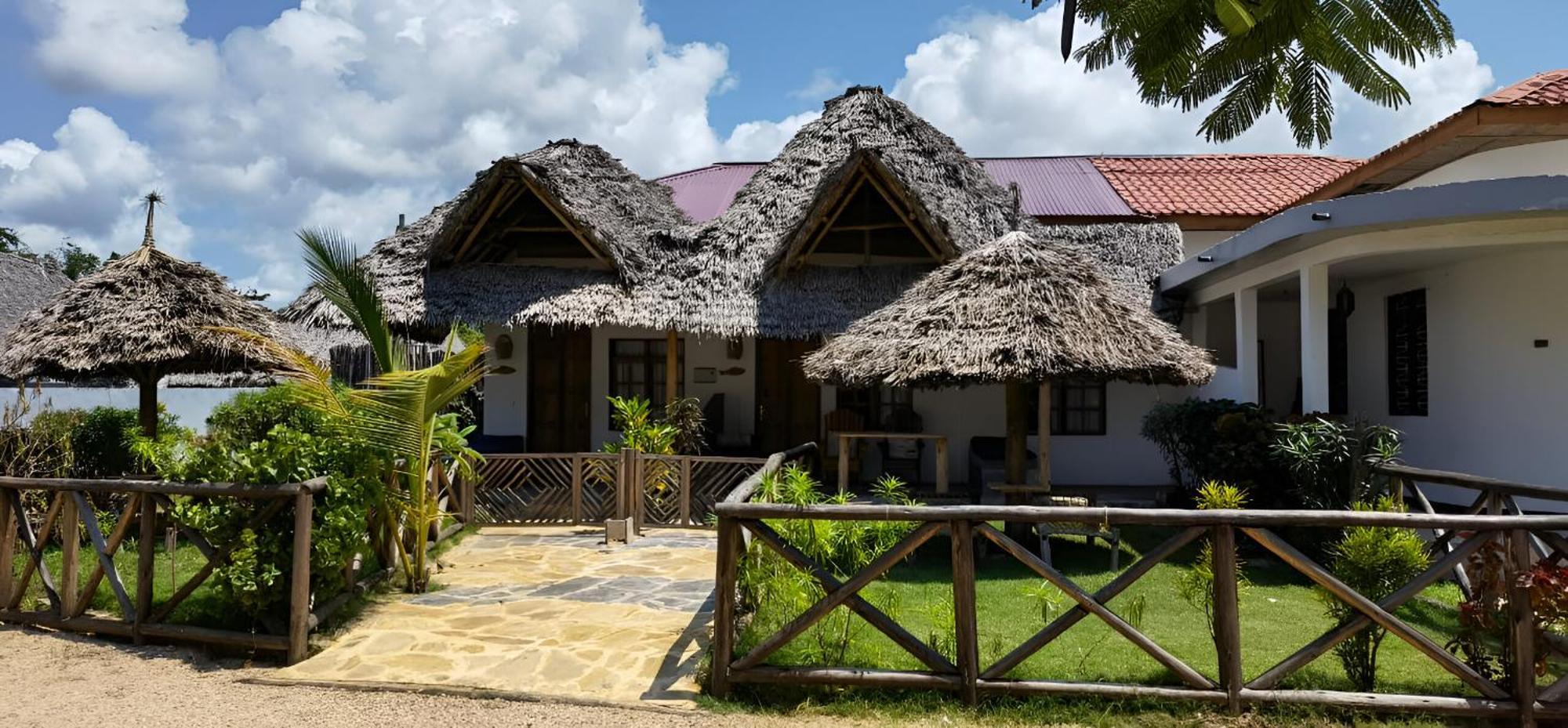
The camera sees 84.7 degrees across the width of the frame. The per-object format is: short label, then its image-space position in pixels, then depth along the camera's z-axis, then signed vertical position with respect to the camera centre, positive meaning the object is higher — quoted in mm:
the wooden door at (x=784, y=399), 12961 -1
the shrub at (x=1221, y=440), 8328 -423
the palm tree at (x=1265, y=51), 4750 +2117
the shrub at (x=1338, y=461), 7632 -548
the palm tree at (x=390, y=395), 6371 +25
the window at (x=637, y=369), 13273 +455
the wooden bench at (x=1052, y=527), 7672 -1173
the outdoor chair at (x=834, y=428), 11930 -404
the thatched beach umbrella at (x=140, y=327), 9070 +771
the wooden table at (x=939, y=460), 9359 -673
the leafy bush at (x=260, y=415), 11211 -229
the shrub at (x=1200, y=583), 4684 -1031
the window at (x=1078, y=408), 12367 -132
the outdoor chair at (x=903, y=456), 11422 -765
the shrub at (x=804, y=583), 4961 -1077
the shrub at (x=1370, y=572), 4594 -929
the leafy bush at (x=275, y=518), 5418 -742
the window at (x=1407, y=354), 10047 +546
